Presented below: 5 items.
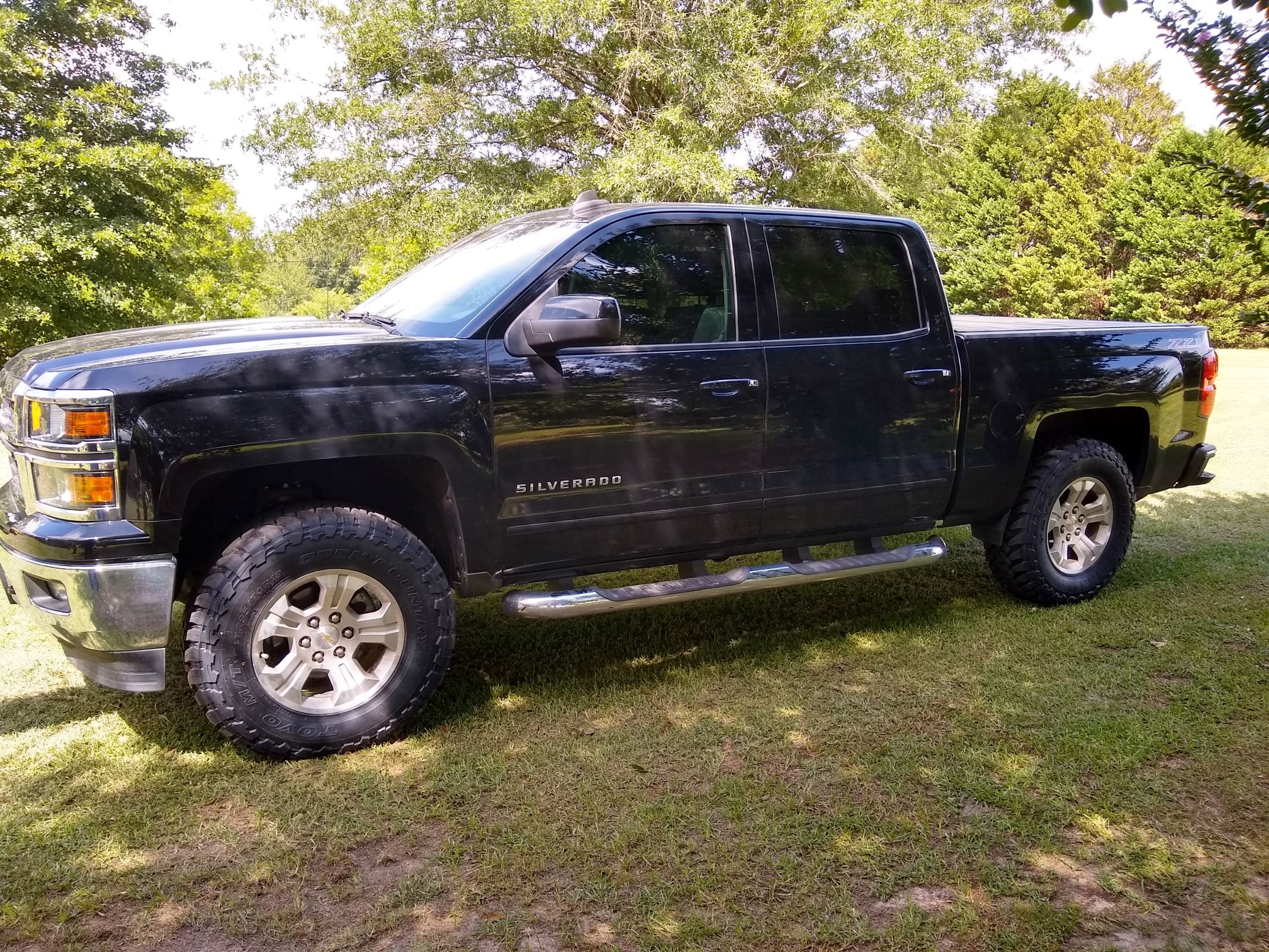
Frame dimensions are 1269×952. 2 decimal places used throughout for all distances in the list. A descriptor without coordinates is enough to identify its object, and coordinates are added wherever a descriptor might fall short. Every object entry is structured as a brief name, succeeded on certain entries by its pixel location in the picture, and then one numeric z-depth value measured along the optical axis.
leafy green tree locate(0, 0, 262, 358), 14.66
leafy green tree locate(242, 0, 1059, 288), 16.50
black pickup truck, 3.16
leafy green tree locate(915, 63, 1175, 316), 33.06
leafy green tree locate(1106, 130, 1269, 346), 28.08
